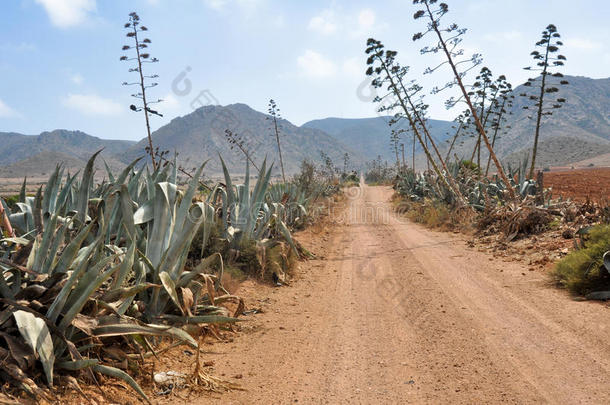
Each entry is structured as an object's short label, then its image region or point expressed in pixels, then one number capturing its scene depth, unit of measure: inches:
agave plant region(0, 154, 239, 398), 103.8
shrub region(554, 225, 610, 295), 203.6
